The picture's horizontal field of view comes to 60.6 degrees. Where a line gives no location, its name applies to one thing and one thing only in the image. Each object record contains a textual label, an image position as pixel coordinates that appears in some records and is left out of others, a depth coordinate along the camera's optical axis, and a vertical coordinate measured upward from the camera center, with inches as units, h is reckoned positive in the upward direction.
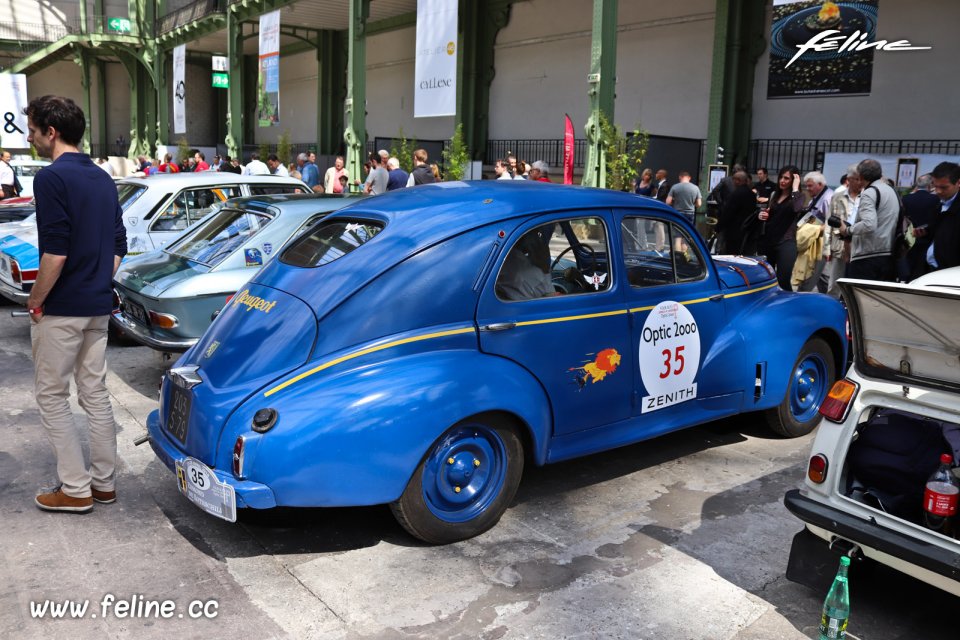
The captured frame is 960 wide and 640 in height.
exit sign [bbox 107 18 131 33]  1318.9 +247.6
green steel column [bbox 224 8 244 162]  1014.4 +117.4
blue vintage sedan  145.3 -33.4
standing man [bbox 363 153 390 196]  590.9 +5.1
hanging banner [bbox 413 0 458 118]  607.5 +96.8
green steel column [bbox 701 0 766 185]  679.1 +102.0
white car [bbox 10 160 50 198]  710.5 +5.2
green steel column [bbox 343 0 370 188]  762.2 +89.4
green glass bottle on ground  120.3 -59.2
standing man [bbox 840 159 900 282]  293.9 -9.6
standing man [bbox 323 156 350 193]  674.3 +6.8
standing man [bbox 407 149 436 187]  572.7 +11.7
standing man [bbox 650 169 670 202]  667.4 +7.6
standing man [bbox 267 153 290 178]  687.1 +14.9
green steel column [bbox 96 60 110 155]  1560.0 +143.7
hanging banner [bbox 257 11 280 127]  799.1 +111.4
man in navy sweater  159.3 -21.3
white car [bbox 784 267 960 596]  129.4 -39.1
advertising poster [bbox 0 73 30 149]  943.0 +81.8
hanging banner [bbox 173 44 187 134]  1047.3 +114.9
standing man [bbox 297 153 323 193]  691.4 +11.8
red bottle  126.0 -44.9
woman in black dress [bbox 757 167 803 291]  369.7 -12.6
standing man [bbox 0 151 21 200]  662.5 -2.2
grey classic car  250.4 -27.5
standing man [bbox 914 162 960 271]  260.1 -5.7
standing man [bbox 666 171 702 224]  580.4 -0.4
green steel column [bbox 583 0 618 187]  522.0 +72.5
